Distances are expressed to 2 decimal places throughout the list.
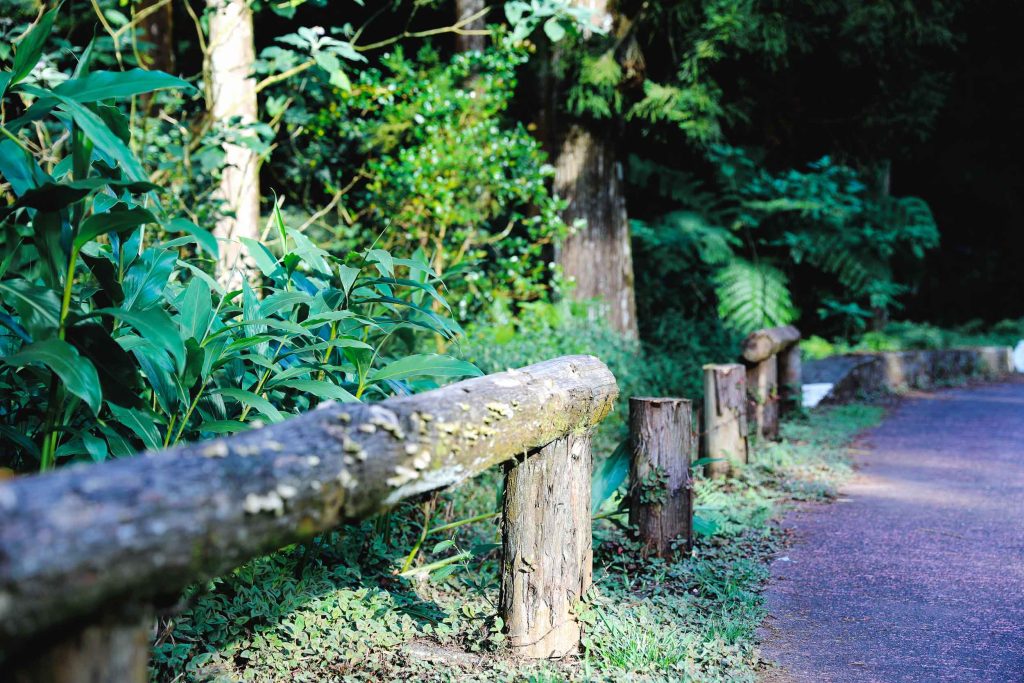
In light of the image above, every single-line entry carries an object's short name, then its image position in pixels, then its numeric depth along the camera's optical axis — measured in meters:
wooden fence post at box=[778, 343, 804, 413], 7.77
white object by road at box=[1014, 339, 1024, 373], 12.38
